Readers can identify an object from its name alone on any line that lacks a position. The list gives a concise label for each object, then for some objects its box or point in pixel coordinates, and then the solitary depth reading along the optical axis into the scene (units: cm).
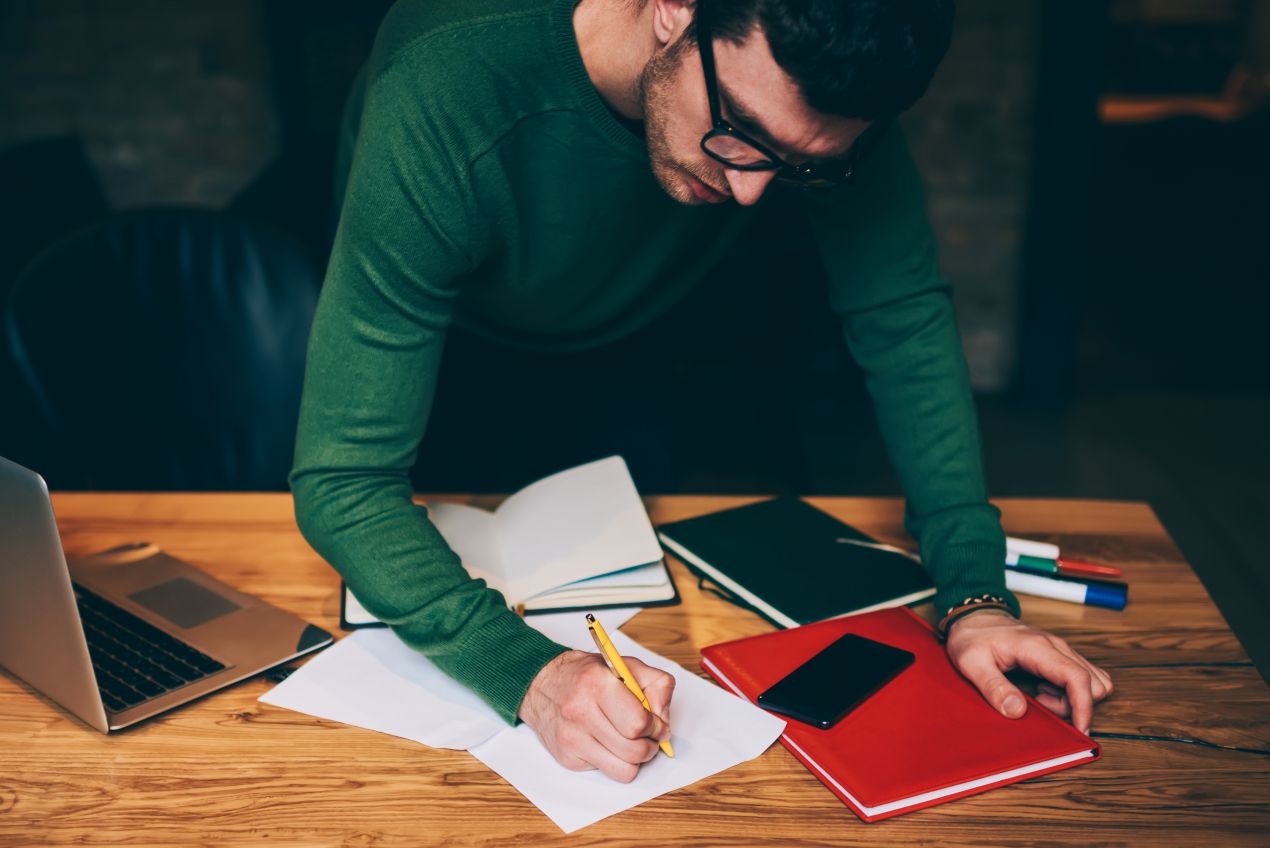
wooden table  81
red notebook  85
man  89
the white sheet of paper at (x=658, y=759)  85
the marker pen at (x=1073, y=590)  113
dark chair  157
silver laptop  87
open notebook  112
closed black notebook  112
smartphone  93
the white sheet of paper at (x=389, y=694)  94
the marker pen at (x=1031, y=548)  118
